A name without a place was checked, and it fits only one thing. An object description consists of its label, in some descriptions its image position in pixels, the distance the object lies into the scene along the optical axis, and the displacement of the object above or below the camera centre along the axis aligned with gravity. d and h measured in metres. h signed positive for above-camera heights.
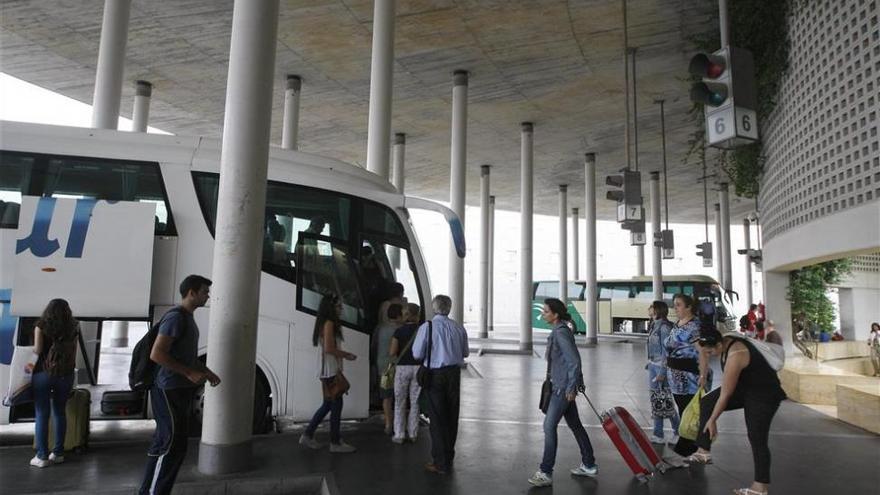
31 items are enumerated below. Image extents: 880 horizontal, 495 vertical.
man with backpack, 4.05 -0.57
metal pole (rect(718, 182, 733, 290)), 27.66 +4.48
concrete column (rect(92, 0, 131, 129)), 11.23 +4.68
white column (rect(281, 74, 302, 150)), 15.98 +5.51
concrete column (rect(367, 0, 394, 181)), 11.21 +4.49
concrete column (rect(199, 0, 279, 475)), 4.85 +0.58
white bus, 6.04 +0.87
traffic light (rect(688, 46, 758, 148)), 5.67 +2.30
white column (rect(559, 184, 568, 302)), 28.97 +3.50
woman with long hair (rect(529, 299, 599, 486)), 4.83 -0.57
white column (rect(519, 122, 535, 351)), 19.16 +2.87
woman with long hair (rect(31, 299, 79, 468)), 5.03 -0.56
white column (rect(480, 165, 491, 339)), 24.98 +2.92
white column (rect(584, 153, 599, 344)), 23.12 +2.92
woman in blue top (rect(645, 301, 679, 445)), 6.03 -0.33
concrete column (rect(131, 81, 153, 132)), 16.02 +5.67
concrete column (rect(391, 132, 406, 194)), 20.52 +5.71
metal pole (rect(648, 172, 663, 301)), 24.33 +2.92
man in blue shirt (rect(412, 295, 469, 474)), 5.20 -0.60
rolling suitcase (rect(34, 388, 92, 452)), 5.48 -1.10
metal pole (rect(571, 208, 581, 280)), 35.16 +4.48
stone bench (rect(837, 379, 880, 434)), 7.12 -1.00
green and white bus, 25.73 +1.12
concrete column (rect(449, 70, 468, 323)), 15.10 +4.44
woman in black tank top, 4.39 -0.52
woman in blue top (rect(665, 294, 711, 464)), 5.62 -0.31
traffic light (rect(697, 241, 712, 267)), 22.06 +2.73
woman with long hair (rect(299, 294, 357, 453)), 5.73 -0.45
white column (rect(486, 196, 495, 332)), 32.16 +4.37
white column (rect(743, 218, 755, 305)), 36.25 +3.68
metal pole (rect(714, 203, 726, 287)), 31.70 +4.12
